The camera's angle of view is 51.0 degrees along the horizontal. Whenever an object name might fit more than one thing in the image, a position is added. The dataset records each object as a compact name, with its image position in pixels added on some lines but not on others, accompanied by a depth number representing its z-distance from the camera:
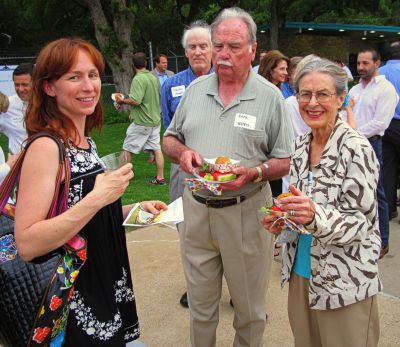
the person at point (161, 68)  10.99
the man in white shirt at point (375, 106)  4.64
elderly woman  1.88
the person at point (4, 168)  2.17
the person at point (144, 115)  7.64
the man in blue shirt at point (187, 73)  3.61
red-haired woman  1.57
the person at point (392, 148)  5.22
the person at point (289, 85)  4.93
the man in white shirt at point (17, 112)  4.99
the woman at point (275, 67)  4.68
